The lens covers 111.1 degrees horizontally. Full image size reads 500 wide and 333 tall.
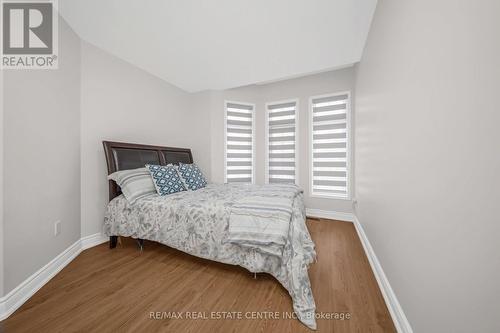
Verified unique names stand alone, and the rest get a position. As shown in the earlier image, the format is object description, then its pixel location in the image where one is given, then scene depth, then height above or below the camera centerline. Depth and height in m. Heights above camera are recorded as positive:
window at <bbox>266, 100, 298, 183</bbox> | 3.70 +0.51
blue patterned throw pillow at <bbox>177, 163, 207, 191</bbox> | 2.62 -0.22
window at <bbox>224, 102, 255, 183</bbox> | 3.86 +0.49
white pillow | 2.05 -0.27
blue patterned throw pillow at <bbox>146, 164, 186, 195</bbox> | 2.24 -0.23
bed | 1.34 -0.66
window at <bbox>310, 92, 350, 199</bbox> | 3.23 +0.40
